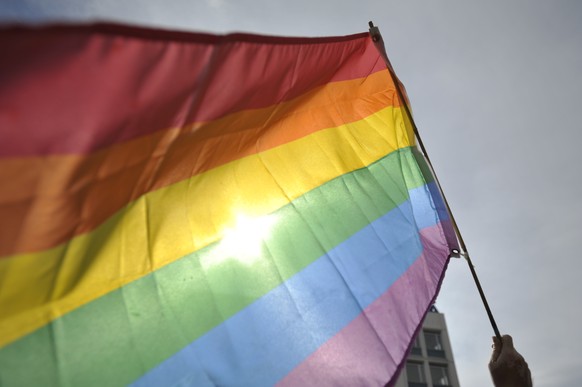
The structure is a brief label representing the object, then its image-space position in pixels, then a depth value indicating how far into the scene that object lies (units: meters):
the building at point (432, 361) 27.39
